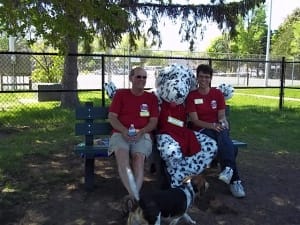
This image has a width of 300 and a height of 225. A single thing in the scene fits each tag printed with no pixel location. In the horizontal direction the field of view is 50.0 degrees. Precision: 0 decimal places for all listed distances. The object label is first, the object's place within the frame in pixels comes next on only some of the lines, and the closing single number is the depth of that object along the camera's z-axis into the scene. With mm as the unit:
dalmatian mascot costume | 3191
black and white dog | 2451
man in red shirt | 3104
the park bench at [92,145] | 3294
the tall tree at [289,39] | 30105
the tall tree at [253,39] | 34728
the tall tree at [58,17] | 3490
